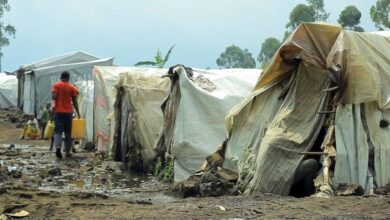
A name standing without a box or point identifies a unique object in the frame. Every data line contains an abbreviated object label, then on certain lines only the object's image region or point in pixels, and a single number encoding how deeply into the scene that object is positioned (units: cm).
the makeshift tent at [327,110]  719
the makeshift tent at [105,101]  1512
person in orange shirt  1312
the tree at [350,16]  4094
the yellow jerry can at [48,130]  2017
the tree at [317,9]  5084
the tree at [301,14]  4894
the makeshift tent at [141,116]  1218
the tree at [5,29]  7150
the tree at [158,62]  2323
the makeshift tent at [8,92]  4075
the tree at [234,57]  8169
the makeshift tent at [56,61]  3093
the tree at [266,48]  6356
